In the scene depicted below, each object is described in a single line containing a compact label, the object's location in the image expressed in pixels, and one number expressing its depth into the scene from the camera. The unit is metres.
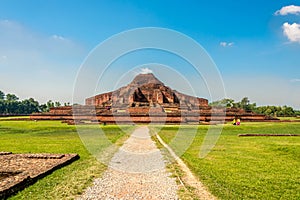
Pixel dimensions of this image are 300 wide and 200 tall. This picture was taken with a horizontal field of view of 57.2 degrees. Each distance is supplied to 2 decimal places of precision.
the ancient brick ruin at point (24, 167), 4.91
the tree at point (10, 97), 76.01
